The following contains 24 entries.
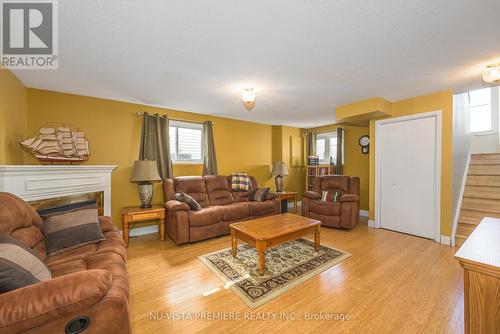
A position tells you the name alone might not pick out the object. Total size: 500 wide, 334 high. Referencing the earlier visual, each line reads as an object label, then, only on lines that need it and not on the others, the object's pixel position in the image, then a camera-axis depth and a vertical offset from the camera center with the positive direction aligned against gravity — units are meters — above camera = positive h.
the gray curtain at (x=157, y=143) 3.68 +0.40
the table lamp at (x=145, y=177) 3.30 -0.21
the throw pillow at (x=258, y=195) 4.12 -0.62
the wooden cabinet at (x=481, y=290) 0.90 -0.57
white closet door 3.30 -0.18
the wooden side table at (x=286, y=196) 4.74 -0.76
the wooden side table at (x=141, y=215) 3.01 -0.77
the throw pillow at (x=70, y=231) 1.78 -0.61
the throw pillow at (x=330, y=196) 4.09 -0.65
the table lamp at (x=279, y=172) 5.18 -0.21
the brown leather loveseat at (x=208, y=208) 3.12 -0.76
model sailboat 2.46 +0.24
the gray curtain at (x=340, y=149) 5.13 +0.39
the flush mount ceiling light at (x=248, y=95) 2.86 +0.97
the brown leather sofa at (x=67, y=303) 0.85 -0.64
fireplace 2.13 -0.24
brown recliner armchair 3.72 -0.76
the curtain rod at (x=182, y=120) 4.02 +0.90
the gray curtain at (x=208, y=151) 4.34 +0.28
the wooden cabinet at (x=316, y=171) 5.36 -0.18
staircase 3.18 -0.51
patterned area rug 1.97 -1.20
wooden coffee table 2.25 -0.81
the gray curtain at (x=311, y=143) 5.87 +0.60
